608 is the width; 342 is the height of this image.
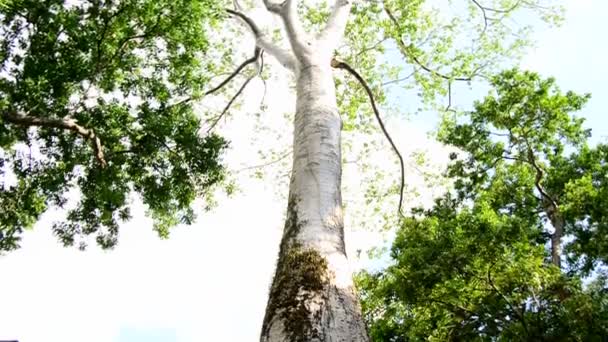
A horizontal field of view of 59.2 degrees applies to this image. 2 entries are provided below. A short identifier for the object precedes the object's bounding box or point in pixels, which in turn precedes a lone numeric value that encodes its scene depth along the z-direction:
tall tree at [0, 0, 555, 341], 4.57
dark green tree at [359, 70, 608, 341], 10.02
